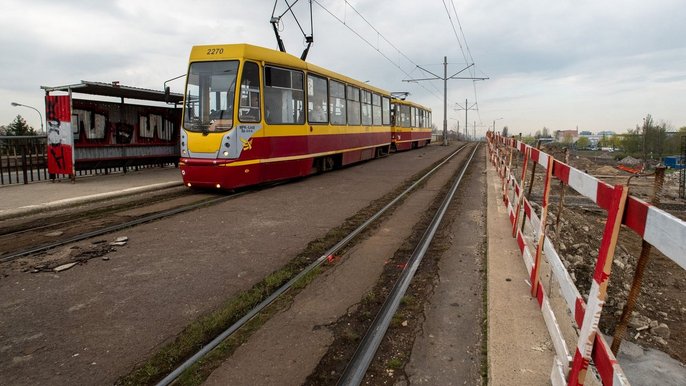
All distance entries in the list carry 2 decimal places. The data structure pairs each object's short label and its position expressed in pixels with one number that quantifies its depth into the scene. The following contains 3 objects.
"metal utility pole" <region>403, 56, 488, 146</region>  40.88
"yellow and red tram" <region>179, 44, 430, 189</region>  9.30
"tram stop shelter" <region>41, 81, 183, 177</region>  10.86
